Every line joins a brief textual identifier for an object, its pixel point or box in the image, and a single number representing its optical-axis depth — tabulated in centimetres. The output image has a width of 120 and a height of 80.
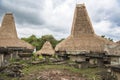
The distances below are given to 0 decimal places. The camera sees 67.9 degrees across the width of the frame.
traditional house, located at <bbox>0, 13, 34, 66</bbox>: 1023
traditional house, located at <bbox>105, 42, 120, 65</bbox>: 614
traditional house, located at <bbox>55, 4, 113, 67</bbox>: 846
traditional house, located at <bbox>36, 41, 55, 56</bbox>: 1246
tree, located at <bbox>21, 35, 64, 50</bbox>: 2270
